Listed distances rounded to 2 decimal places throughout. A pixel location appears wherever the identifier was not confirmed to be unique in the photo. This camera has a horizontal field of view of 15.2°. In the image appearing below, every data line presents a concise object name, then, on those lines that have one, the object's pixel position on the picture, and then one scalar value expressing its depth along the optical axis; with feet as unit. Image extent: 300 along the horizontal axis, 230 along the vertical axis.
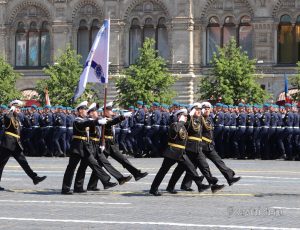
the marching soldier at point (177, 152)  66.44
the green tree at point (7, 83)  189.16
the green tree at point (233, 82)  171.53
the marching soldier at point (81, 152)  67.72
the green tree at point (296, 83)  172.38
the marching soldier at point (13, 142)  71.82
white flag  77.30
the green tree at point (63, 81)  181.57
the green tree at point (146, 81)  175.32
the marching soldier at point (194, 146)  67.82
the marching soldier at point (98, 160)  68.39
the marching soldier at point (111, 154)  70.03
